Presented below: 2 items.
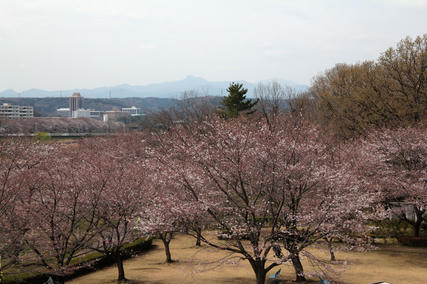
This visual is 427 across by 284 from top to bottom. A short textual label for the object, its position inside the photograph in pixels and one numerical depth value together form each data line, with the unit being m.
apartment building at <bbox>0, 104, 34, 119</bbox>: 172.25
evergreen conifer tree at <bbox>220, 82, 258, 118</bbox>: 44.97
